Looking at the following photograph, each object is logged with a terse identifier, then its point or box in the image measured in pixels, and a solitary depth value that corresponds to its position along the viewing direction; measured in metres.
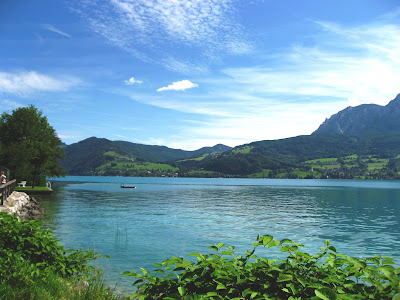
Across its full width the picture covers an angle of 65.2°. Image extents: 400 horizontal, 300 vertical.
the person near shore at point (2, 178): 40.51
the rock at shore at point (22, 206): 30.89
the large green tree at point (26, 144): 57.28
